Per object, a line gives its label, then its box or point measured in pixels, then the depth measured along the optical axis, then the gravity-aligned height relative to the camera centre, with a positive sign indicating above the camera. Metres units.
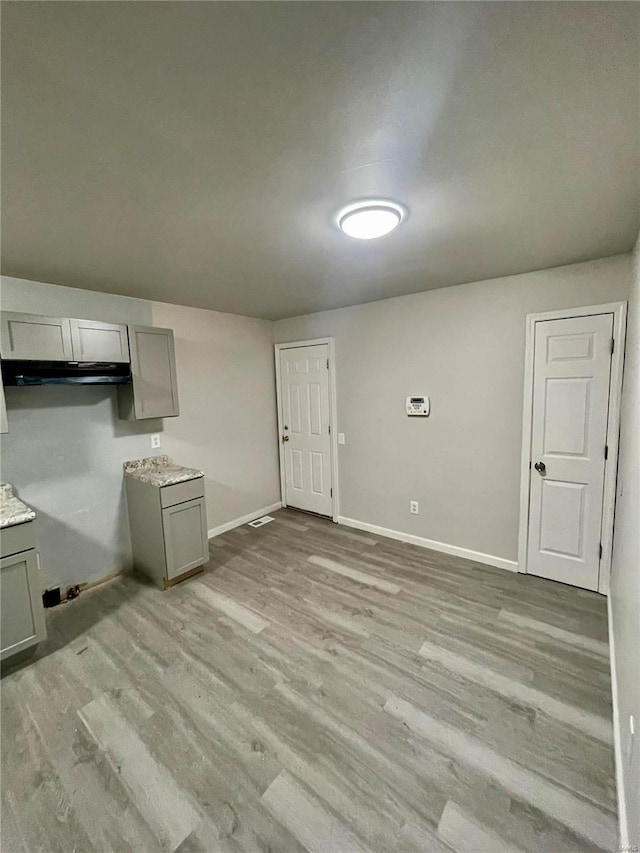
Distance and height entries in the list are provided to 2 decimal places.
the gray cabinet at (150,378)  2.77 +0.16
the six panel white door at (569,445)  2.45 -0.44
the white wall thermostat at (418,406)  3.22 -0.15
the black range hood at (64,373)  2.18 +0.19
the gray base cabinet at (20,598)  1.94 -1.13
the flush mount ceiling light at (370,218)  1.56 +0.82
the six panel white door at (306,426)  3.98 -0.40
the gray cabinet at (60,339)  2.15 +0.41
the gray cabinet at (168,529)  2.75 -1.09
